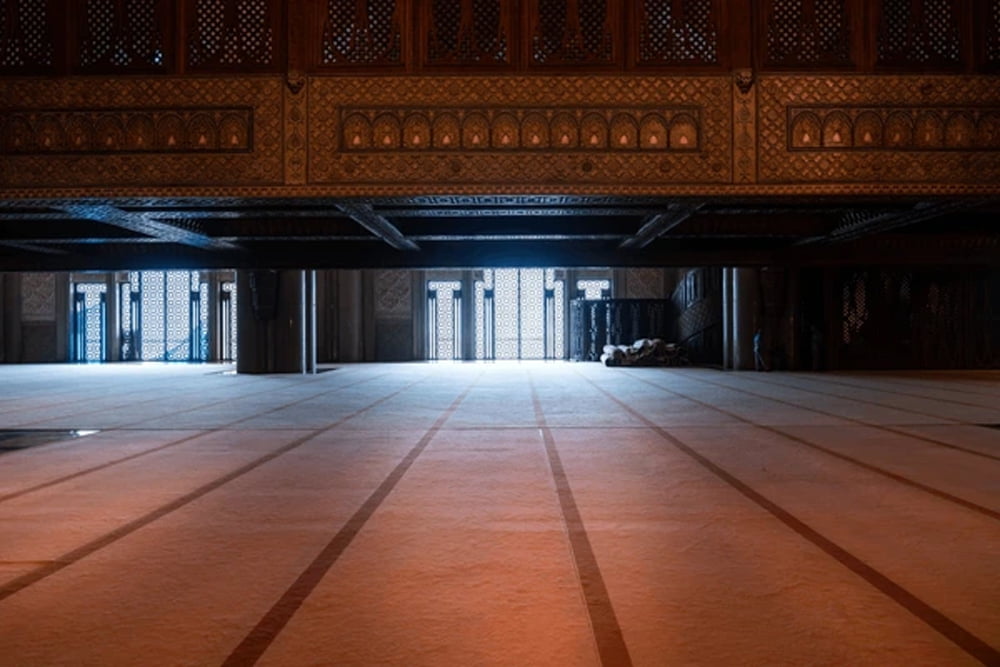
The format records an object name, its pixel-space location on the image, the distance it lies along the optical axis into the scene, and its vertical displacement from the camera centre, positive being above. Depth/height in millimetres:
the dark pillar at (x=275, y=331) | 13070 +6
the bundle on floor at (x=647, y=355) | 15383 -522
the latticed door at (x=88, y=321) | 23062 +338
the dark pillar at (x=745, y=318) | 13094 +148
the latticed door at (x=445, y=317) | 22219 +337
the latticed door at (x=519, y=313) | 22047 +442
